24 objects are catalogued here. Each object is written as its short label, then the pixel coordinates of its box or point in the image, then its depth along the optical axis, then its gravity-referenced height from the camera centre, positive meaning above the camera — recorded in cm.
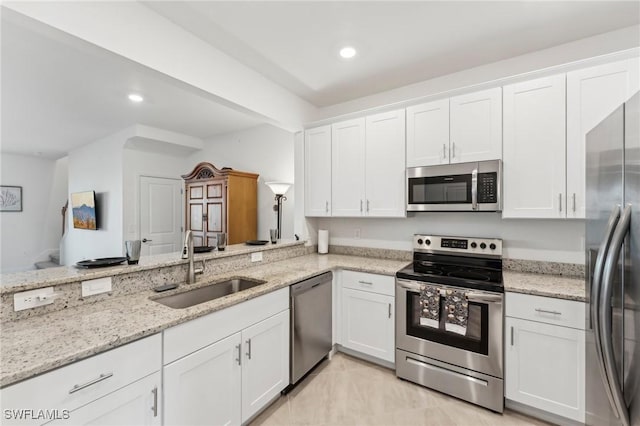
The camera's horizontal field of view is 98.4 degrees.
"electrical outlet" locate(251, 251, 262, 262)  258 -43
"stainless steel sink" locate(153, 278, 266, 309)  179 -59
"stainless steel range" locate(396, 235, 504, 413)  192 -86
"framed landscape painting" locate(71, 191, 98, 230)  508 +4
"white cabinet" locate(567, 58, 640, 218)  177 +73
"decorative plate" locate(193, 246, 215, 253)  239 -34
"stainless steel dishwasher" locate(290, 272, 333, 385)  210 -93
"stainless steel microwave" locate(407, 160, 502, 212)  215 +20
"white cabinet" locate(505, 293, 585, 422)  170 -96
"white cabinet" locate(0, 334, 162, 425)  91 -68
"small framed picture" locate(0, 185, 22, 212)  574 +28
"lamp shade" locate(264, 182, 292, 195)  356 +32
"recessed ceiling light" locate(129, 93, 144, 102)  322 +135
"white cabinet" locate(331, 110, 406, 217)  263 +45
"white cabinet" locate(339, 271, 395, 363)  236 -93
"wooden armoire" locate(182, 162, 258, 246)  386 +10
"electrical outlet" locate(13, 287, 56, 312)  131 -43
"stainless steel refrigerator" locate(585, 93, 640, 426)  97 -25
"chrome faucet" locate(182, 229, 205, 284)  193 -31
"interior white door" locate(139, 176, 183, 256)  502 -7
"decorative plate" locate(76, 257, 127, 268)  169 -32
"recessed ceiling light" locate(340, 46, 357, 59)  222 +130
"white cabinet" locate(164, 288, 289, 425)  136 -89
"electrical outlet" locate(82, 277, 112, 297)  152 -42
